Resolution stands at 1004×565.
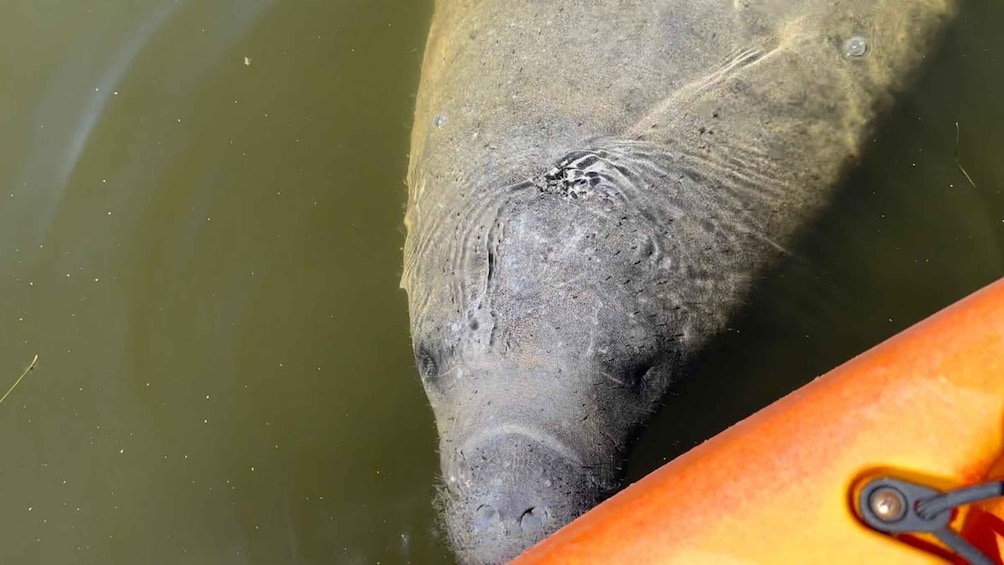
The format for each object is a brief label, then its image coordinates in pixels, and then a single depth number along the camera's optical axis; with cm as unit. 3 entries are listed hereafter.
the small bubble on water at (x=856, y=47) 283
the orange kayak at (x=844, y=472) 160
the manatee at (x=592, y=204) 233
